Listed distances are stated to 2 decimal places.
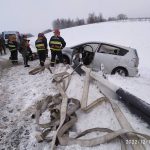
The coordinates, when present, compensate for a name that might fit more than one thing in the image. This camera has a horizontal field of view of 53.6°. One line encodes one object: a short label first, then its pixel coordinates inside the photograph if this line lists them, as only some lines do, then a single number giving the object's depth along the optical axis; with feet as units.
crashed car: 20.17
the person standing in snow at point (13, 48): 25.15
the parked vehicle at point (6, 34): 49.26
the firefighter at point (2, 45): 36.75
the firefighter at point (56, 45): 21.23
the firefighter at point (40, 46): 22.13
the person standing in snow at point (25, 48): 23.79
